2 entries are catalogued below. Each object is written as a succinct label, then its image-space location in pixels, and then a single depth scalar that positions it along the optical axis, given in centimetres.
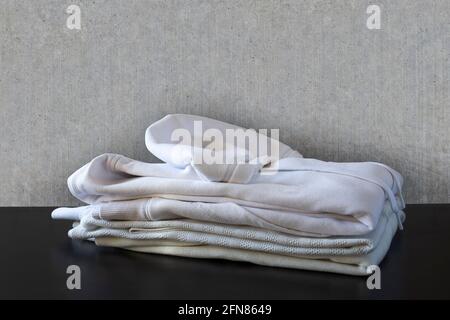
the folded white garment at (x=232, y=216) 77
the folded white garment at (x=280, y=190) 77
